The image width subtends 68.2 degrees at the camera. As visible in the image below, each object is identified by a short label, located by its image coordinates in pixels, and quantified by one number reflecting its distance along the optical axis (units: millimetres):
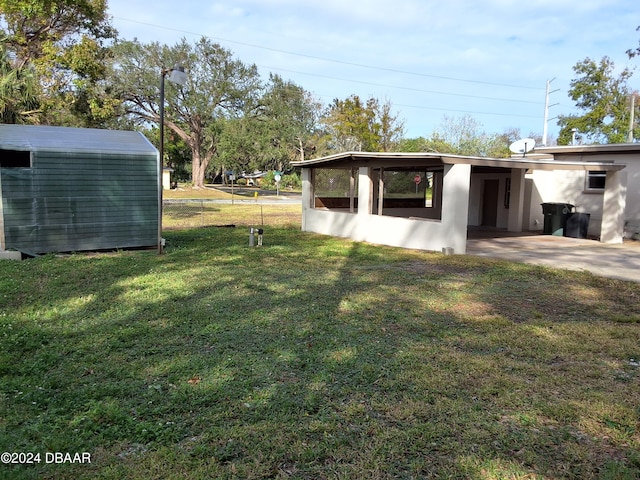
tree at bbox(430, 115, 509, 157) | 38438
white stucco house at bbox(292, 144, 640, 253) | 10906
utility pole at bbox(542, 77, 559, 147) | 29359
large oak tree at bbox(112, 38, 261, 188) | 37688
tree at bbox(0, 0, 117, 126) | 17969
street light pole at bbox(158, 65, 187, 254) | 8797
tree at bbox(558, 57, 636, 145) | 35875
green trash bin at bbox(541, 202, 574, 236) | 14070
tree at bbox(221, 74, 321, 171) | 41688
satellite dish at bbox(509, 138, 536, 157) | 14867
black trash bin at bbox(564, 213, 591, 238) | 13586
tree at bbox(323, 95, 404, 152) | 32938
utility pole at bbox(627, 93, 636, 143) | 28931
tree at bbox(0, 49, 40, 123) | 12547
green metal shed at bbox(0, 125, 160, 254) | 9359
